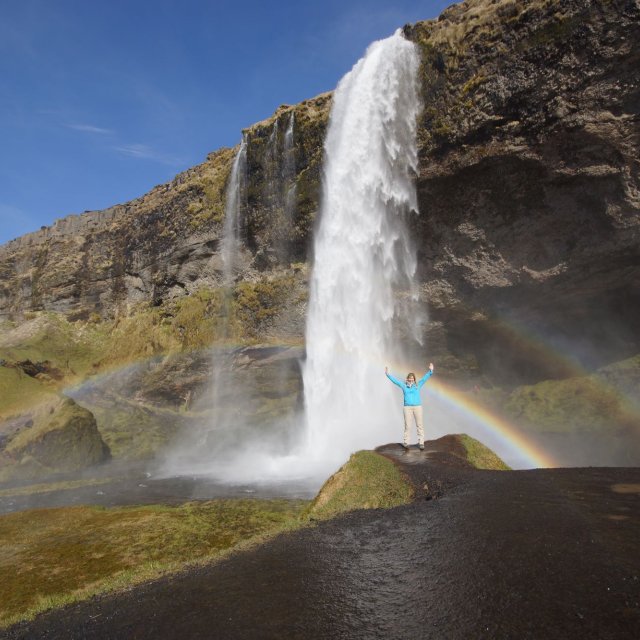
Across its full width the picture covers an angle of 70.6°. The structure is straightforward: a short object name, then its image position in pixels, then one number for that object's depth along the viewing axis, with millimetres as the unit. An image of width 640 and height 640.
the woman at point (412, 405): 12688
